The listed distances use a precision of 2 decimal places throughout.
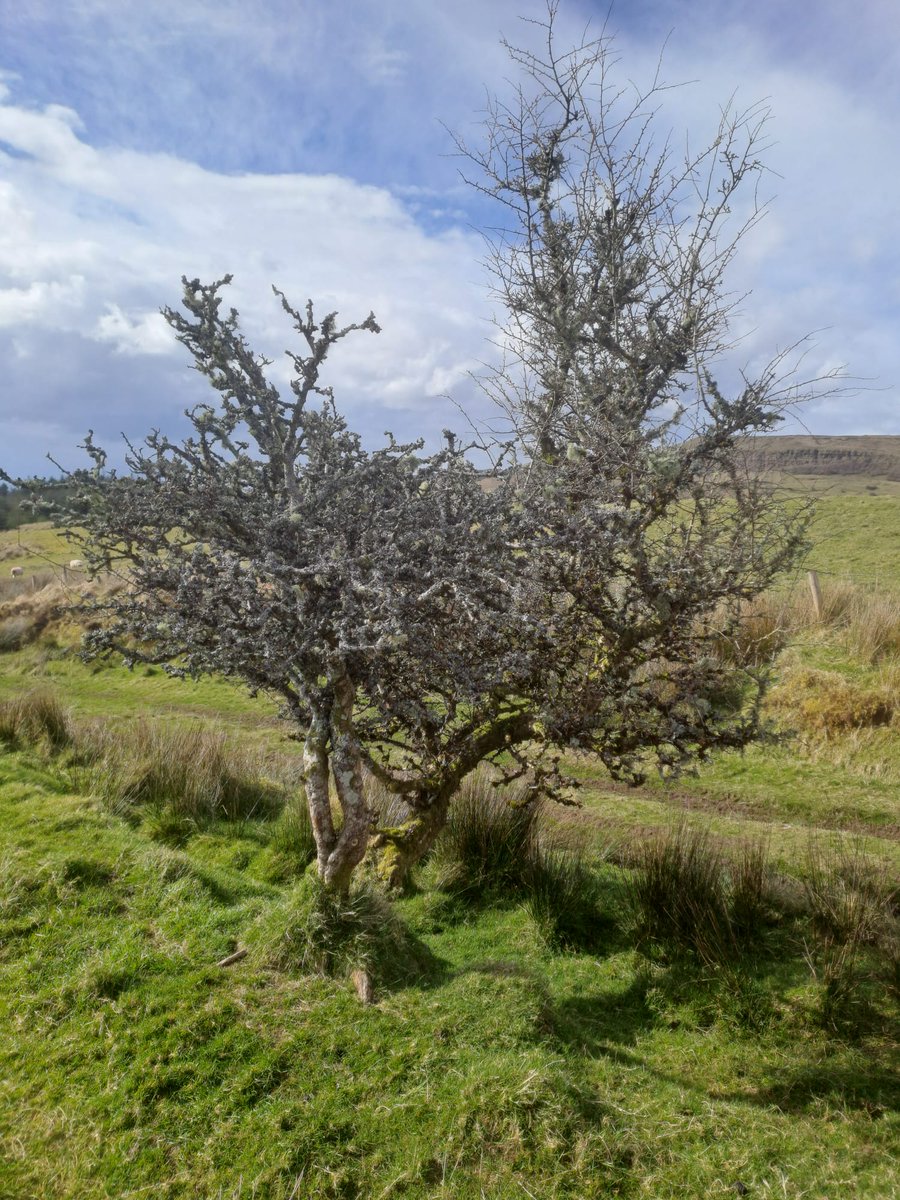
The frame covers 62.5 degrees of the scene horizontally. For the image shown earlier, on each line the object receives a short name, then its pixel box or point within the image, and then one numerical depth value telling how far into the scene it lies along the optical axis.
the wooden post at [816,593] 15.12
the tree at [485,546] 4.27
